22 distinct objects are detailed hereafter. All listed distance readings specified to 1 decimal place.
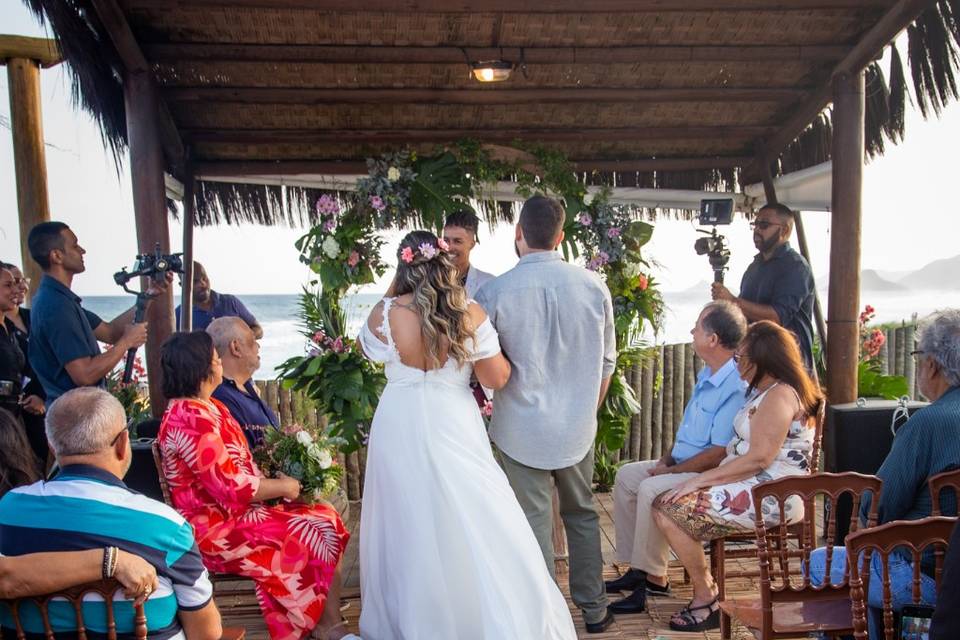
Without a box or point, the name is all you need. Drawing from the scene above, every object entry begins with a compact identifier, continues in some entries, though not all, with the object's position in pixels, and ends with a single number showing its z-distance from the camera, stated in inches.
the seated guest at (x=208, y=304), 270.5
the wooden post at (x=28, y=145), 294.2
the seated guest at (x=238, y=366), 164.1
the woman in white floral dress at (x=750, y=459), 154.5
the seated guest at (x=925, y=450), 109.2
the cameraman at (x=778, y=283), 230.5
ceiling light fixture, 218.1
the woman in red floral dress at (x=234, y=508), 142.2
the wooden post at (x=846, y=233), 219.3
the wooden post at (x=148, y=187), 203.0
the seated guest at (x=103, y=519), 90.1
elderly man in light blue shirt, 175.2
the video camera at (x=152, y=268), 180.4
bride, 139.9
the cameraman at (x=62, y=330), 166.6
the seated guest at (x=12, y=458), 107.0
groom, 155.5
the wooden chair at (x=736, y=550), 157.8
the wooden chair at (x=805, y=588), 115.8
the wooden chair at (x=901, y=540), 91.7
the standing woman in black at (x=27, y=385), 180.9
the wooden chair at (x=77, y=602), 86.7
